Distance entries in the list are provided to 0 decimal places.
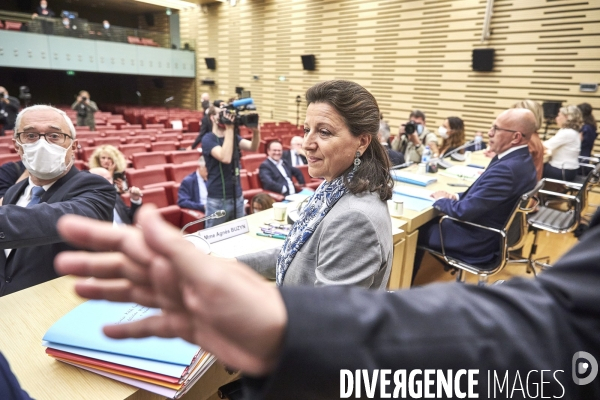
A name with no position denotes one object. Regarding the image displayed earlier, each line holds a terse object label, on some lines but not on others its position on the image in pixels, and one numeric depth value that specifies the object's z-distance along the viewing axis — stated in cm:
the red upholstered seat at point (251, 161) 598
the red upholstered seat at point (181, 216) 395
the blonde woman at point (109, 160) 362
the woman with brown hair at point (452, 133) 545
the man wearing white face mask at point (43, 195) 133
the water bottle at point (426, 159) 416
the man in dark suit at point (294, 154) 560
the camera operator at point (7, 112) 882
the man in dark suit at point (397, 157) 428
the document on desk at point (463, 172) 392
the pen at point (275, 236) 200
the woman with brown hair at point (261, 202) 375
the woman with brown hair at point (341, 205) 114
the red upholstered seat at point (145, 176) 461
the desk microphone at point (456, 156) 489
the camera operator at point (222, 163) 320
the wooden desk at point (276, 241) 188
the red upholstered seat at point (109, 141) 742
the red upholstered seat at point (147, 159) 587
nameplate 183
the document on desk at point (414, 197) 283
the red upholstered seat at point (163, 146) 770
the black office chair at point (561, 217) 334
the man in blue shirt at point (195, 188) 422
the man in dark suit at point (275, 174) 477
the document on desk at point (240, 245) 175
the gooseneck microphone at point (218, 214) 188
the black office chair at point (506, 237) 251
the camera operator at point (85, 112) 1039
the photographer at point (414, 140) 519
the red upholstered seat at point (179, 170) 520
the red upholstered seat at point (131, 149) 666
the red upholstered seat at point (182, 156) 632
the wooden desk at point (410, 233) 256
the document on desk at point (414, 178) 350
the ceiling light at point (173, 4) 1580
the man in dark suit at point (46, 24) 1294
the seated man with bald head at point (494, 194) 257
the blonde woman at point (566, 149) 523
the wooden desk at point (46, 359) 92
